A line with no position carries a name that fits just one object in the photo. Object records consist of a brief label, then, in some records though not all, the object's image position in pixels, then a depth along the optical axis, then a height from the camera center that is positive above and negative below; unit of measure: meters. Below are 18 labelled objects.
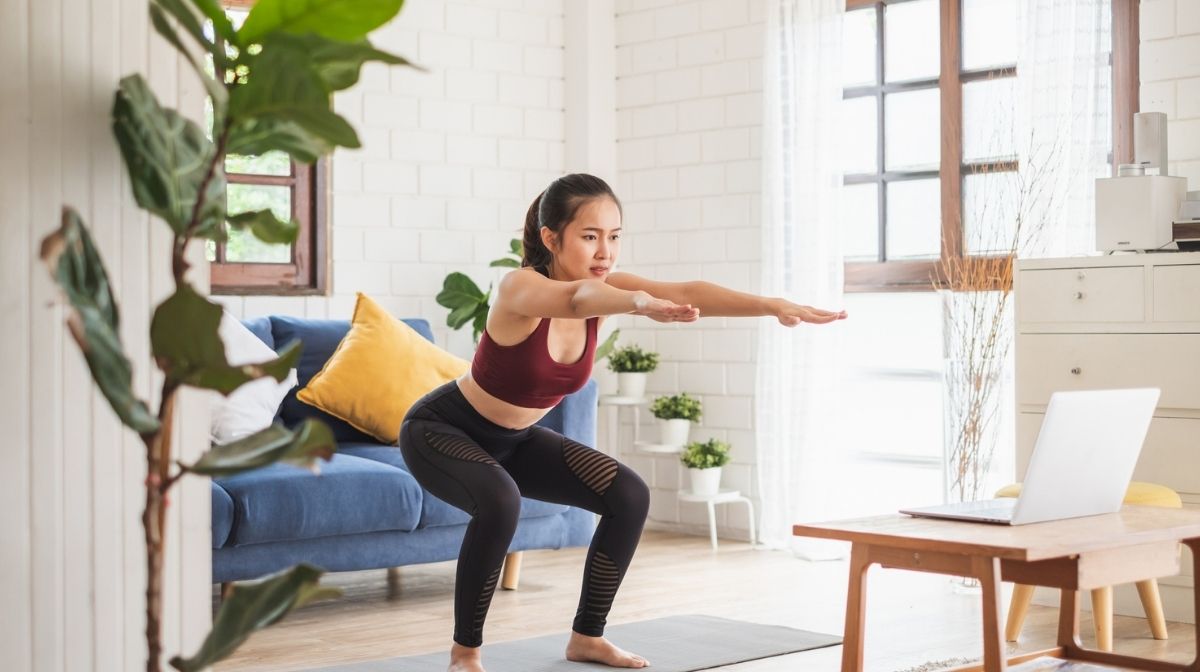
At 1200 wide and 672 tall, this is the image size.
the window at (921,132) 5.08 +0.80
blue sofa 3.95 -0.52
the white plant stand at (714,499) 5.67 -0.65
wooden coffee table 2.49 -0.40
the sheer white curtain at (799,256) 5.43 +0.34
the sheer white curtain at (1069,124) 4.61 +0.72
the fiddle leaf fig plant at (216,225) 1.45 +0.13
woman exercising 3.21 -0.20
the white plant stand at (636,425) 5.79 -0.37
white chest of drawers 4.06 -0.01
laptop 2.67 -0.24
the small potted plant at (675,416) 5.82 -0.31
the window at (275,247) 5.37 +0.44
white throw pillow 4.42 -0.18
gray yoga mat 3.50 -0.82
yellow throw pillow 4.78 -0.13
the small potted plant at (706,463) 5.67 -0.49
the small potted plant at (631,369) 5.94 -0.12
